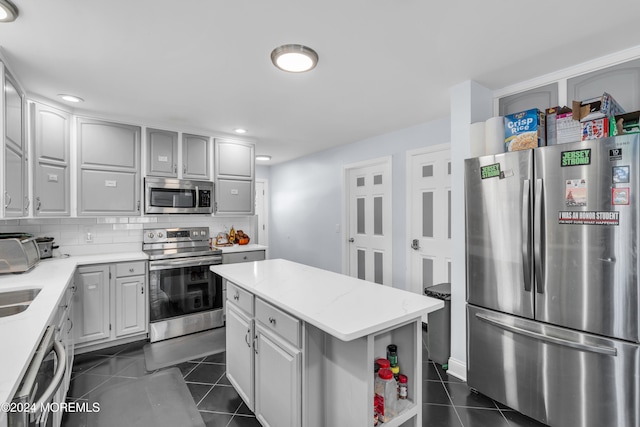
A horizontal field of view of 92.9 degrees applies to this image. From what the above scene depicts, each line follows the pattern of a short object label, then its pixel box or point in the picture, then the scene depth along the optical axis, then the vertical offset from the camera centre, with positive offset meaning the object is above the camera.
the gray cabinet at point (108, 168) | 3.11 +0.51
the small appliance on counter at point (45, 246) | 2.86 -0.28
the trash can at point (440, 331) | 2.66 -1.04
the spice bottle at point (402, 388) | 1.52 -0.87
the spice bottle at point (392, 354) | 1.49 -0.69
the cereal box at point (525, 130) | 2.00 +0.56
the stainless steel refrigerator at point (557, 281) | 1.60 -0.41
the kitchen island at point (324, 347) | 1.32 -0.66
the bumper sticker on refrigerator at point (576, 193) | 1.72 +0.12
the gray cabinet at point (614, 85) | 1.90 +0.85
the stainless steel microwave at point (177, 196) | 3.44 +0.23
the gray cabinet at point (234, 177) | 3.95 +0.51
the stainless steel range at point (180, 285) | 3.25 -0.78
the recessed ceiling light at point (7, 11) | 1.50 +1.05
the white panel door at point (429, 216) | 3.34 -0.02
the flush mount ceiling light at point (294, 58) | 1.93 +1.03
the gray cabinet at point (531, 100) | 2.26 +0.89
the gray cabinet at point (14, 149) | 1.92 +0.46
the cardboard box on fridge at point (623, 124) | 1.70 +0.50
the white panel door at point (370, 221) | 3.98 -0.10
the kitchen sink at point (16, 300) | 1.79 -0.51
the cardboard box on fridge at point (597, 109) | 1.74 +0.61
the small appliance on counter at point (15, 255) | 2.18 -0.28
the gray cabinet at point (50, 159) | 2.67 +0.53
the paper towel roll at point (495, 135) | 2.16 +0.56
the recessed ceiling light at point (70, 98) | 2.69 +1.07
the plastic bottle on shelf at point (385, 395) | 1.40 -0.86
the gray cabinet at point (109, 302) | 2.86 -0.85
